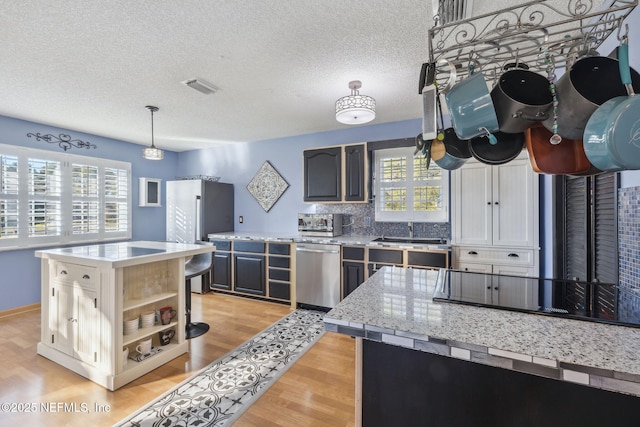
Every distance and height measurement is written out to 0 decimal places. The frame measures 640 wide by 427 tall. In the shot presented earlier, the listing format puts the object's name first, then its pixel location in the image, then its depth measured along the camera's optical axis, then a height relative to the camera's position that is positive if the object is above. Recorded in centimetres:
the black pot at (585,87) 92 +41
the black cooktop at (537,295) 96 -32
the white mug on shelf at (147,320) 231 -86
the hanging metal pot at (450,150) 131 +30
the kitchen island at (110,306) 203 -72
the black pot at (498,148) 116 +28
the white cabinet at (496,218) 271 -3
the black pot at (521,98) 98 +41
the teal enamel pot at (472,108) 98 +38
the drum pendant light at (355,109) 240 +89
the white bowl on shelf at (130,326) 219 -85
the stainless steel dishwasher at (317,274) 350 -75
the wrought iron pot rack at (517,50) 86 +58
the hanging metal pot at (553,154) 110 +23
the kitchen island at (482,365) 71 -39
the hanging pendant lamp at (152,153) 308 +66
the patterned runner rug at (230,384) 174 -123
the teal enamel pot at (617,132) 78 +23
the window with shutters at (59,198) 347 +21
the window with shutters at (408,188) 337 +32
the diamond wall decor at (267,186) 460 +46
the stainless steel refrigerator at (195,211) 440 +5
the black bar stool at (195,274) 288 -59
